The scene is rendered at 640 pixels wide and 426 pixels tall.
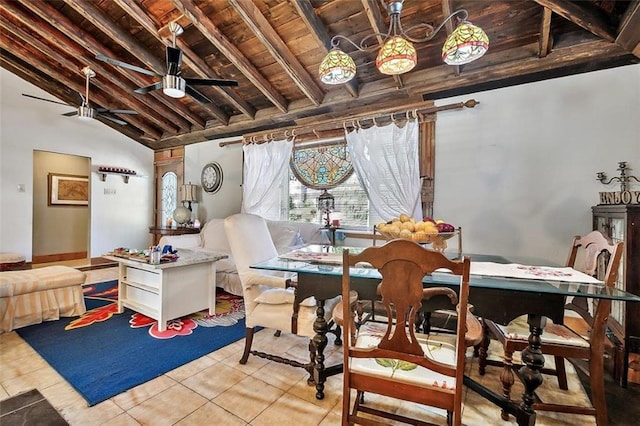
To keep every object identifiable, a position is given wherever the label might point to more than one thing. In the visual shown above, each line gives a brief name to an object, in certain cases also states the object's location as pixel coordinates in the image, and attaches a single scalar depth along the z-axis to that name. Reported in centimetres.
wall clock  535
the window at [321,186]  393
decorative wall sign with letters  198
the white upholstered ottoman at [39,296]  259
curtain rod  324
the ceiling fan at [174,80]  261
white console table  270
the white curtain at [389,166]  336
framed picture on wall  591
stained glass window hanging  400
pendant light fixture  166
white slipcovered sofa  372
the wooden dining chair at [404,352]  109
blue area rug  190
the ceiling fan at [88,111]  394
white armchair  190
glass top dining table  130
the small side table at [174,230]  532
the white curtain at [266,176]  437
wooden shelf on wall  557
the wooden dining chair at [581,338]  142
